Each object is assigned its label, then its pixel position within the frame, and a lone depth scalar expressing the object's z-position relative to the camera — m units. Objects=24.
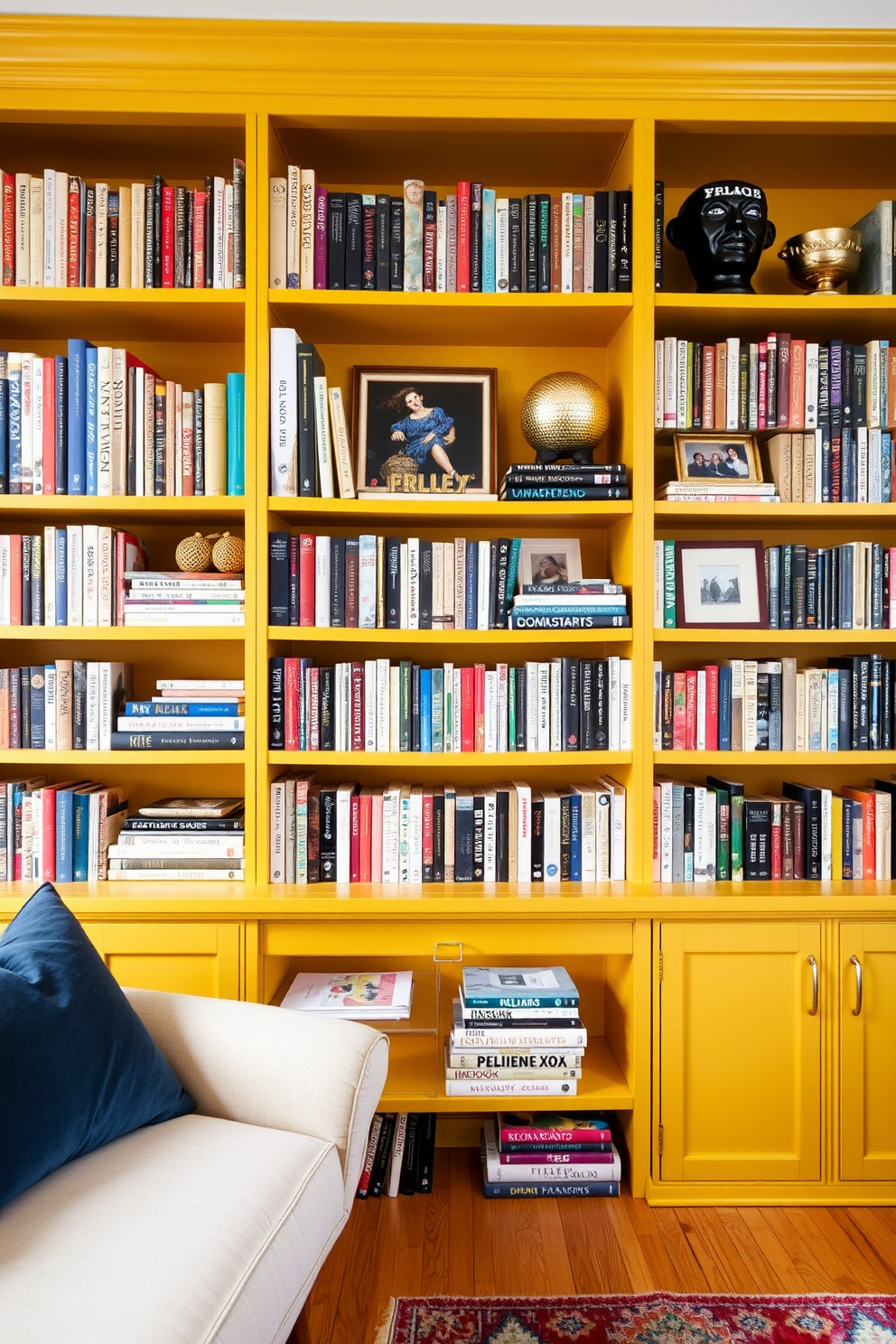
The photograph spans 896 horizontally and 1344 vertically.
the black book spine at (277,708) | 2.12
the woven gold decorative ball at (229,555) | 2.18
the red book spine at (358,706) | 2.13
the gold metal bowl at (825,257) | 2.13
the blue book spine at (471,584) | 2.14
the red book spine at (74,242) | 2.09
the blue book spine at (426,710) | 2.14
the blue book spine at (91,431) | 2.07
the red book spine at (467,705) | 2.15
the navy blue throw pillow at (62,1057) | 1.23
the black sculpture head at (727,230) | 2.11
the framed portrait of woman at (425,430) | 2.20
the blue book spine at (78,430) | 2.07
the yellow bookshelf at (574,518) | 2.01
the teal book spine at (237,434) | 2.10
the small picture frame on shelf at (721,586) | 2.16
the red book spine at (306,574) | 2.12
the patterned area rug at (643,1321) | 1.60
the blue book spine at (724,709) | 2.15
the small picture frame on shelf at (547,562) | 2.27
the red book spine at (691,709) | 2.15
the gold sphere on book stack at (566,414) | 2.15
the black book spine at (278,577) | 2.10
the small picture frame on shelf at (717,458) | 2.18
